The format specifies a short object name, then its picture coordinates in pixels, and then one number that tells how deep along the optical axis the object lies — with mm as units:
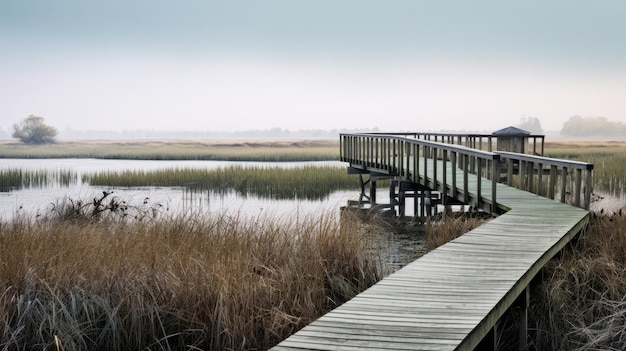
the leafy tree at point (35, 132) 66125
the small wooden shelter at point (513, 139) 20406
